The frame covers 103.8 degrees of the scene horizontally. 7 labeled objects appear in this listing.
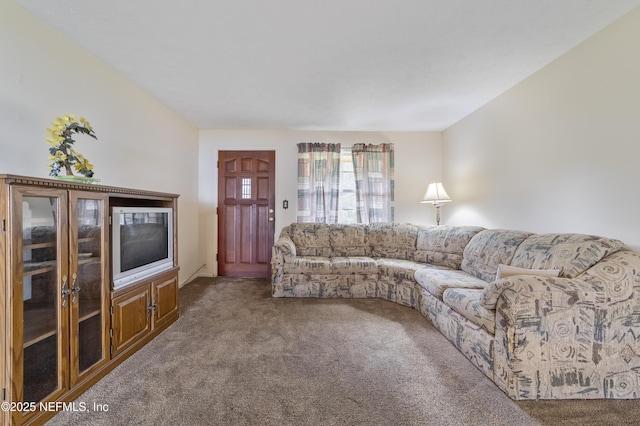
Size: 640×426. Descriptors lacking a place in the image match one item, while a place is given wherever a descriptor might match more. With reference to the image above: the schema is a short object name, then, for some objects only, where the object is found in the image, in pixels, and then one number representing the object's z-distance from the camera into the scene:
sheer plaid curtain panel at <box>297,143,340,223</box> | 4.04
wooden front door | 4.11
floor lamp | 3.55
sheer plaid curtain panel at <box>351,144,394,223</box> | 4.06
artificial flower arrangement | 1.54
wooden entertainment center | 1.16
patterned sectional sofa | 1.48
